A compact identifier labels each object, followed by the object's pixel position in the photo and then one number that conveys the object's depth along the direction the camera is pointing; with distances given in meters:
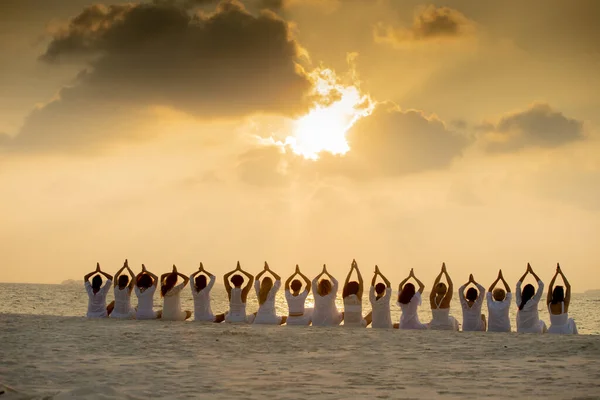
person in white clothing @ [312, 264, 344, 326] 17.50
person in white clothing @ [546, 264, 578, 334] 16.27
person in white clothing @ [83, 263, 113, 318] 18.64
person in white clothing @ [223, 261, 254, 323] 17.95
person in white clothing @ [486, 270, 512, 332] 16.52
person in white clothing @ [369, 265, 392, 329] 16.91
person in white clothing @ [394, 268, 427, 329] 16.72
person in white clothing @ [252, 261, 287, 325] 17.83
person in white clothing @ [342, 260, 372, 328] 17.22
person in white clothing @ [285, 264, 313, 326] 17.56
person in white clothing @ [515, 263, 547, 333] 16.23
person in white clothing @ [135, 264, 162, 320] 18.44
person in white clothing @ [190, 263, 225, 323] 18.28
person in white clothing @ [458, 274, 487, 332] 16.75
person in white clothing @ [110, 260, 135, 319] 18.72
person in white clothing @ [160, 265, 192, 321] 18.50
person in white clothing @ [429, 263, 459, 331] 16.67
